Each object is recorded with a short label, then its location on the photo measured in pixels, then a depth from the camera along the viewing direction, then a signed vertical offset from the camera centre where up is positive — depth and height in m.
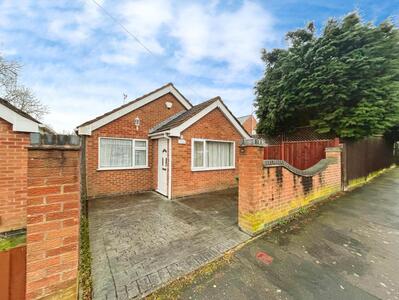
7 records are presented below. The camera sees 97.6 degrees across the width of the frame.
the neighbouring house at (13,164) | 3.88 -0.34
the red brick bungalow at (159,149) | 7.05 +0.05
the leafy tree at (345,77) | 7.46 +3.45
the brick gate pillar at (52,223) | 1.54 -0.69
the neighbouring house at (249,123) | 31.30 +4.88
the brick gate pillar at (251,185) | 3.88 -0.79
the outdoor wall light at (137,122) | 8.03 +1.28
